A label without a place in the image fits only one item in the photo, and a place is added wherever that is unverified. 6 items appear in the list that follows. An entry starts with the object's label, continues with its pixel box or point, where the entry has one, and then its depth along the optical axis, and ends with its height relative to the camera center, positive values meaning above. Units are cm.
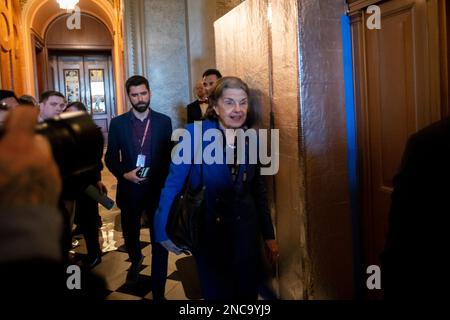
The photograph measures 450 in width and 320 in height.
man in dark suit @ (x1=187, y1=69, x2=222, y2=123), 400 +42
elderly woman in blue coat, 193 -30
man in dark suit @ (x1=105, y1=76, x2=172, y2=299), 305 -1
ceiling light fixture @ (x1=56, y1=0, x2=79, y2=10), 756 +294
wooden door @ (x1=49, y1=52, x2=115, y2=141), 1224 +236
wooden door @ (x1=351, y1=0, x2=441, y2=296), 174 +24
